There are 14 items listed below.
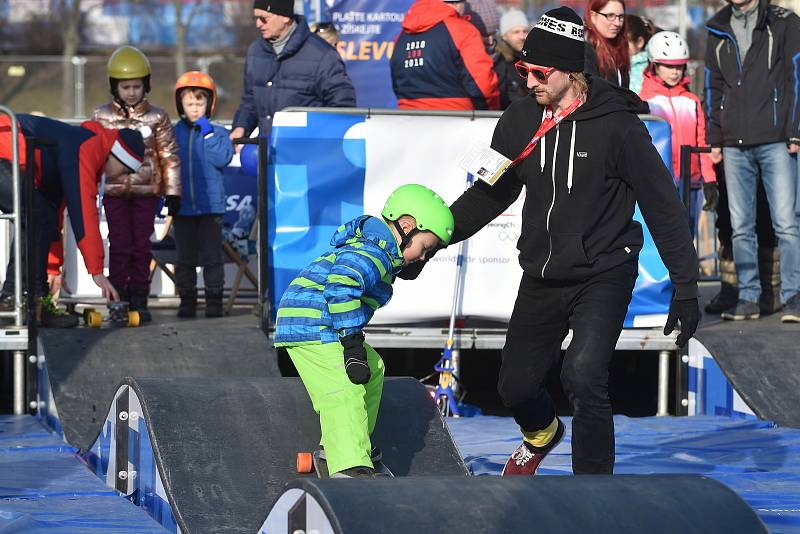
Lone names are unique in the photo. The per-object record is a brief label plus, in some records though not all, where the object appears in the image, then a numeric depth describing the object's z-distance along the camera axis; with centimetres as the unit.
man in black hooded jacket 1240
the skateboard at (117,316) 1895
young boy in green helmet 1201
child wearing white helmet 2145
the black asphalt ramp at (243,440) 1223
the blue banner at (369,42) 2787
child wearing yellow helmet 1964
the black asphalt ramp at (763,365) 1822
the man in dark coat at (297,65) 2050
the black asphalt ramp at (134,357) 1745
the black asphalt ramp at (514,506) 934
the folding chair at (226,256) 2211
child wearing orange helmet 2062
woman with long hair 1923
